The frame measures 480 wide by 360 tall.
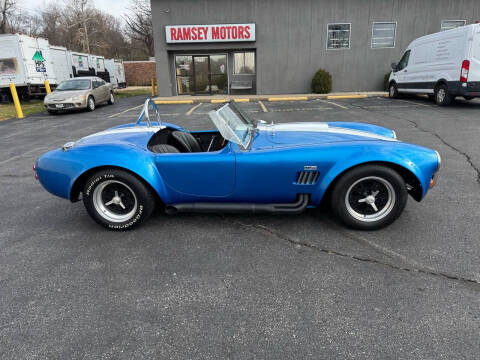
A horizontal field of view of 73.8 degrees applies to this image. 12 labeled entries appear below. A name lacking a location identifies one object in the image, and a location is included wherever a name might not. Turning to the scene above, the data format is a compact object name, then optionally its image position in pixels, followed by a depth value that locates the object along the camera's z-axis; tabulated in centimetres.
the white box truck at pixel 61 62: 1923
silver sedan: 1298
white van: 973
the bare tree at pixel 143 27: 4744
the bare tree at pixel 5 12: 3712
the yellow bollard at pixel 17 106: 1305
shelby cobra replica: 291
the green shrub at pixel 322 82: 1691
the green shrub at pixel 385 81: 1734
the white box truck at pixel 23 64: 1589
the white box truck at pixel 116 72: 2772
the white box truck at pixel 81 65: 2183
